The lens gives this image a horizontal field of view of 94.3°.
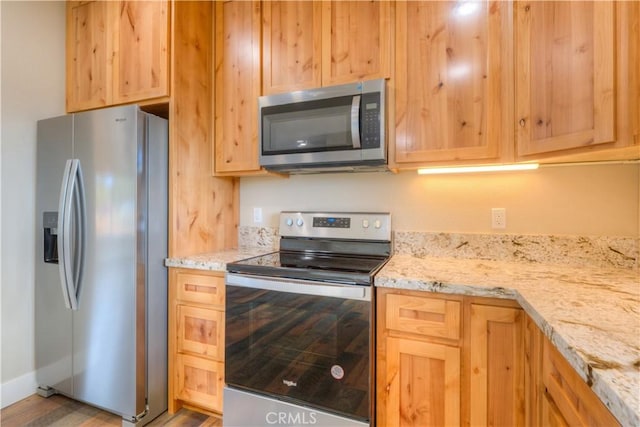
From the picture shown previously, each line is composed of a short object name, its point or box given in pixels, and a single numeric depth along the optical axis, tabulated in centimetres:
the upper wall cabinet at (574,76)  97
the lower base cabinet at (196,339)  164
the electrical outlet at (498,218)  166
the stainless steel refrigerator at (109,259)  159
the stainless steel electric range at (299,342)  128
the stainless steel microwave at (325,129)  154
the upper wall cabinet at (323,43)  159
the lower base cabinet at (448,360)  113
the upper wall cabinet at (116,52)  174
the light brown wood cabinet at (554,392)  62
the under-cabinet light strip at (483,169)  153
